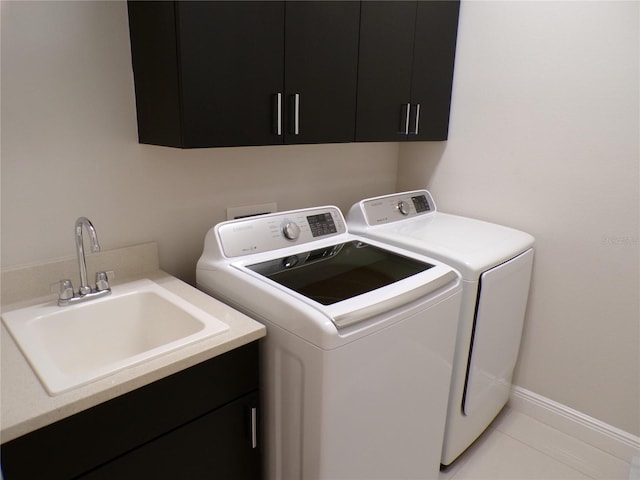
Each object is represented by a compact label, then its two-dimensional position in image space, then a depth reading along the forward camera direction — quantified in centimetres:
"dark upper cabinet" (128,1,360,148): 125
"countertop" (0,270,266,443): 86
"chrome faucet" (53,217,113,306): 124
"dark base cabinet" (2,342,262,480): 92
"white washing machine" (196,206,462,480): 117
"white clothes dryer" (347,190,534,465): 163
